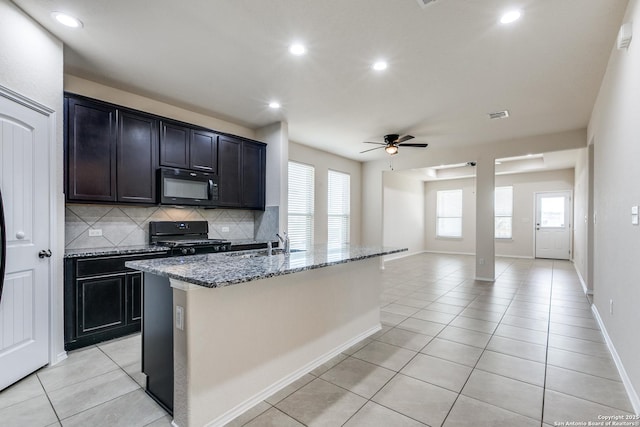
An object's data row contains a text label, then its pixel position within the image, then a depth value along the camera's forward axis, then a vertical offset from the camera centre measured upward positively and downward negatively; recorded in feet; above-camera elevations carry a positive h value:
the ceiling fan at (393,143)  17.27 +3.98
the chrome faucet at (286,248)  9.72 -1.20
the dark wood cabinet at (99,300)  9.07 -2.86
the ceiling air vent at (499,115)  14.07 +4.63
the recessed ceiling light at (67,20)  7.67 +4.98
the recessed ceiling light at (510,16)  7.40 +4.90
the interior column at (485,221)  19.27 -0.61
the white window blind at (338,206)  23.06 +0.38
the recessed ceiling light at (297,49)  8.96 +4.93
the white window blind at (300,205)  19.66 +0.41
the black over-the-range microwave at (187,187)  12.17 +1.02
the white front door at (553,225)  28.30 -1.29
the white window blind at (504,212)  31.01 -0.06
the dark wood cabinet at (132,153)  9.93 +2.28
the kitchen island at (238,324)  5.53 -2.55
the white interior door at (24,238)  7.16 -0.72
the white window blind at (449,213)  33.63 -0.20
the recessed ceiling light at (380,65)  9.92 +4.88
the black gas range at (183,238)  11.98 -1.23
